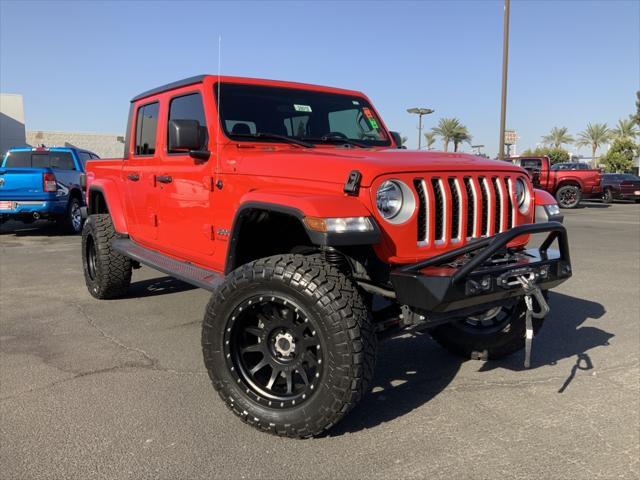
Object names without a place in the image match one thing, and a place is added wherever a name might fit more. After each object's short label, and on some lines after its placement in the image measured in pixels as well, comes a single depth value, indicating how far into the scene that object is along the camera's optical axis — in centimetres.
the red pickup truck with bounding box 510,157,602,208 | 2039
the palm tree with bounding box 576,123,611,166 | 6066
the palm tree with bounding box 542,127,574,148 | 6592
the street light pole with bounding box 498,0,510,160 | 1844
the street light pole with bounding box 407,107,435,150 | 1892
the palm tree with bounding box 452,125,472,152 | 4966
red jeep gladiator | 264
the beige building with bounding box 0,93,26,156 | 3528
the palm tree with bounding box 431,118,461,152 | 4997
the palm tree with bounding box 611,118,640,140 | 5456
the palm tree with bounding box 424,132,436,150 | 5161
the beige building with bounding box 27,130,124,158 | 3775
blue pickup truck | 1034
